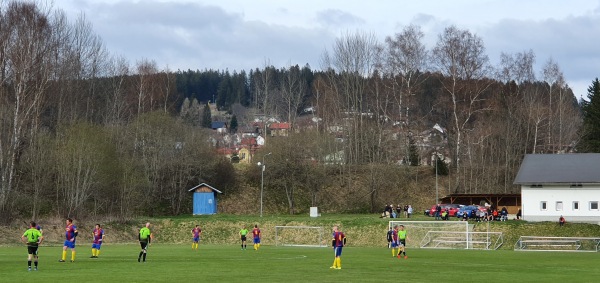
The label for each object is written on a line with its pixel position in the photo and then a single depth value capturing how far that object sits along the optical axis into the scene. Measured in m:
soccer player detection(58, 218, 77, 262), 42.75
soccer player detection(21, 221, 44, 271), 36.81
